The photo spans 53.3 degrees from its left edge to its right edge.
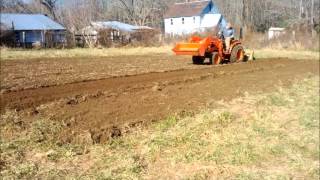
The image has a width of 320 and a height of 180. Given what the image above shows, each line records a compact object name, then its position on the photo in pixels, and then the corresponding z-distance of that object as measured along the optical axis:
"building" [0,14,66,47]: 26.58
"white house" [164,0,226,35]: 43.62
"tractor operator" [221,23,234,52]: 12.52
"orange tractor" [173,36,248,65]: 11.95
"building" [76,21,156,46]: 27.67
